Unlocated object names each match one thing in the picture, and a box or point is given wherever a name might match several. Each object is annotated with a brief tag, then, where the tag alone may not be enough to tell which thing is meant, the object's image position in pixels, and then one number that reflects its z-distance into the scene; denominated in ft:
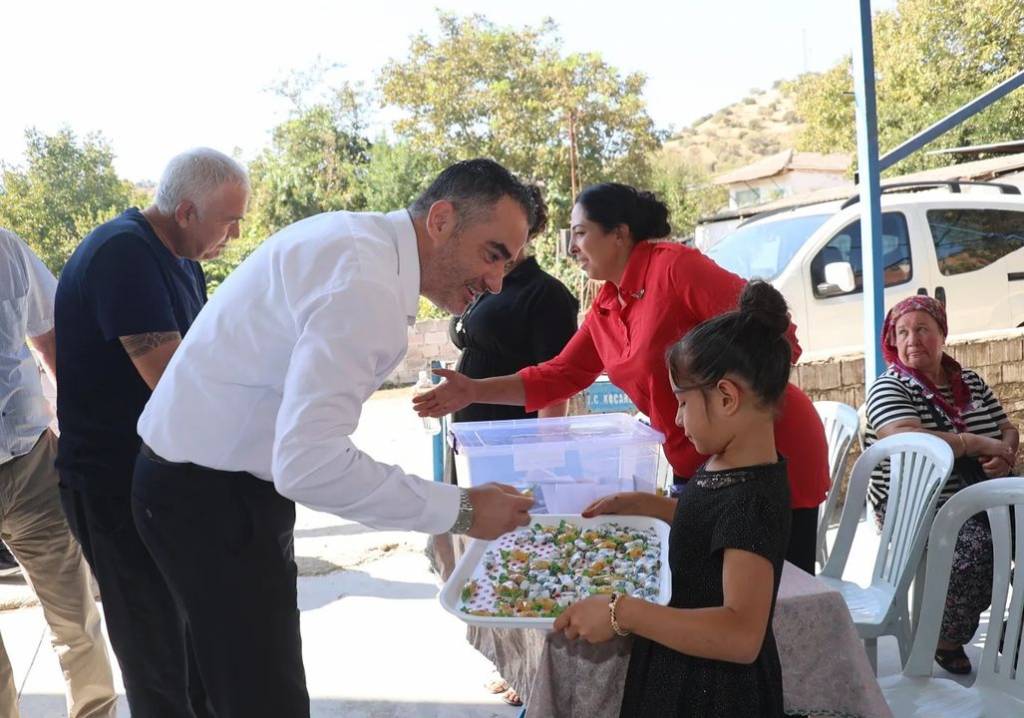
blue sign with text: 15.21
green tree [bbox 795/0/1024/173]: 56.44
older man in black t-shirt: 6.98
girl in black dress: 4.58
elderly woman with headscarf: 10.10
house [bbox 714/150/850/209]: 119.03
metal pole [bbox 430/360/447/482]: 16.15
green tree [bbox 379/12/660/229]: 59.47
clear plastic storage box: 7.00
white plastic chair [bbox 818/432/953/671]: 8.07
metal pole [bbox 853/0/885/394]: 13.10
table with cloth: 5.53
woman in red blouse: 7.54
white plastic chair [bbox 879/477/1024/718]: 6.53
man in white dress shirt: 4.75
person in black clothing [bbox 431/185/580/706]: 11.02
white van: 20.40
